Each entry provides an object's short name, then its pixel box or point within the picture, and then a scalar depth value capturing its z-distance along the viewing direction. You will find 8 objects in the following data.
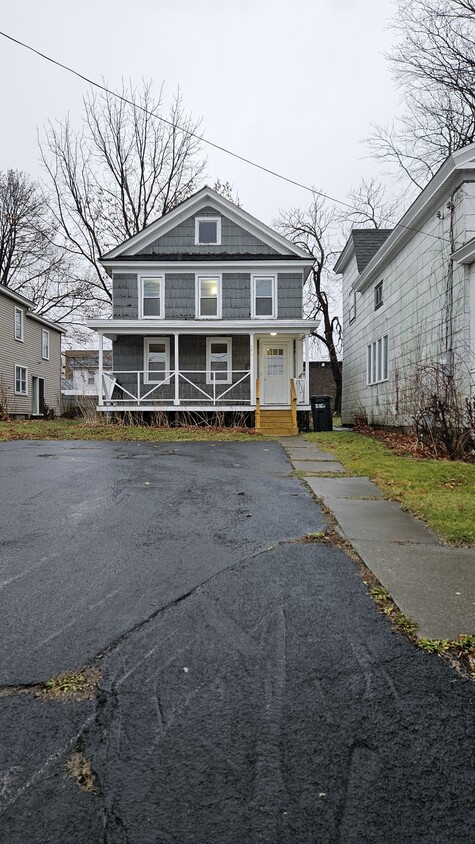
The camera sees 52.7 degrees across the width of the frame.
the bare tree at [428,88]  15.41
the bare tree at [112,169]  25.36
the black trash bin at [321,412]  15.42
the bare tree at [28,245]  29.53
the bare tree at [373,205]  28.00
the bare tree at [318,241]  30.11
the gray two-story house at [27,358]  23.30
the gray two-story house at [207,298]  18.06
